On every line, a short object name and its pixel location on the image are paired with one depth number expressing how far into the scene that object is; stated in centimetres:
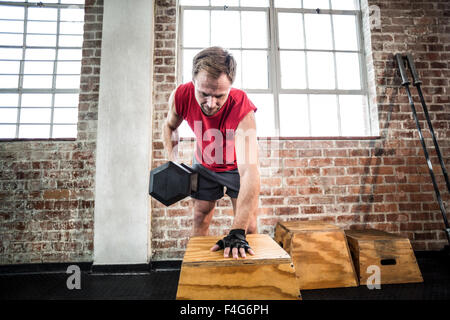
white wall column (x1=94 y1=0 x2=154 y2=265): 210
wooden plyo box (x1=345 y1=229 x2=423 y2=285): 168
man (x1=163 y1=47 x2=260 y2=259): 120
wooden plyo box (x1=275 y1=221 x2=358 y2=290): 164
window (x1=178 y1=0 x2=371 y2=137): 257
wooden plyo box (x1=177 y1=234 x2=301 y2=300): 94
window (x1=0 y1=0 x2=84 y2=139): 241
